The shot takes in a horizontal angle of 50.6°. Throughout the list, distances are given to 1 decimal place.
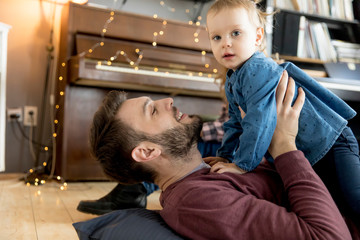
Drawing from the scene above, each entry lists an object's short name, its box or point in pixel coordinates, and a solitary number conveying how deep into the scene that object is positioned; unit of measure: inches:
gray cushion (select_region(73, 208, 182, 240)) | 40.8
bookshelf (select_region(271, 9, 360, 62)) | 114.5
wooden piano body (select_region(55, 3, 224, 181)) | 113.6
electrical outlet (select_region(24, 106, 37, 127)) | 128.0
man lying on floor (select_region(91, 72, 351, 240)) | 35.1
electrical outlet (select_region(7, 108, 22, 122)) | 125.5
